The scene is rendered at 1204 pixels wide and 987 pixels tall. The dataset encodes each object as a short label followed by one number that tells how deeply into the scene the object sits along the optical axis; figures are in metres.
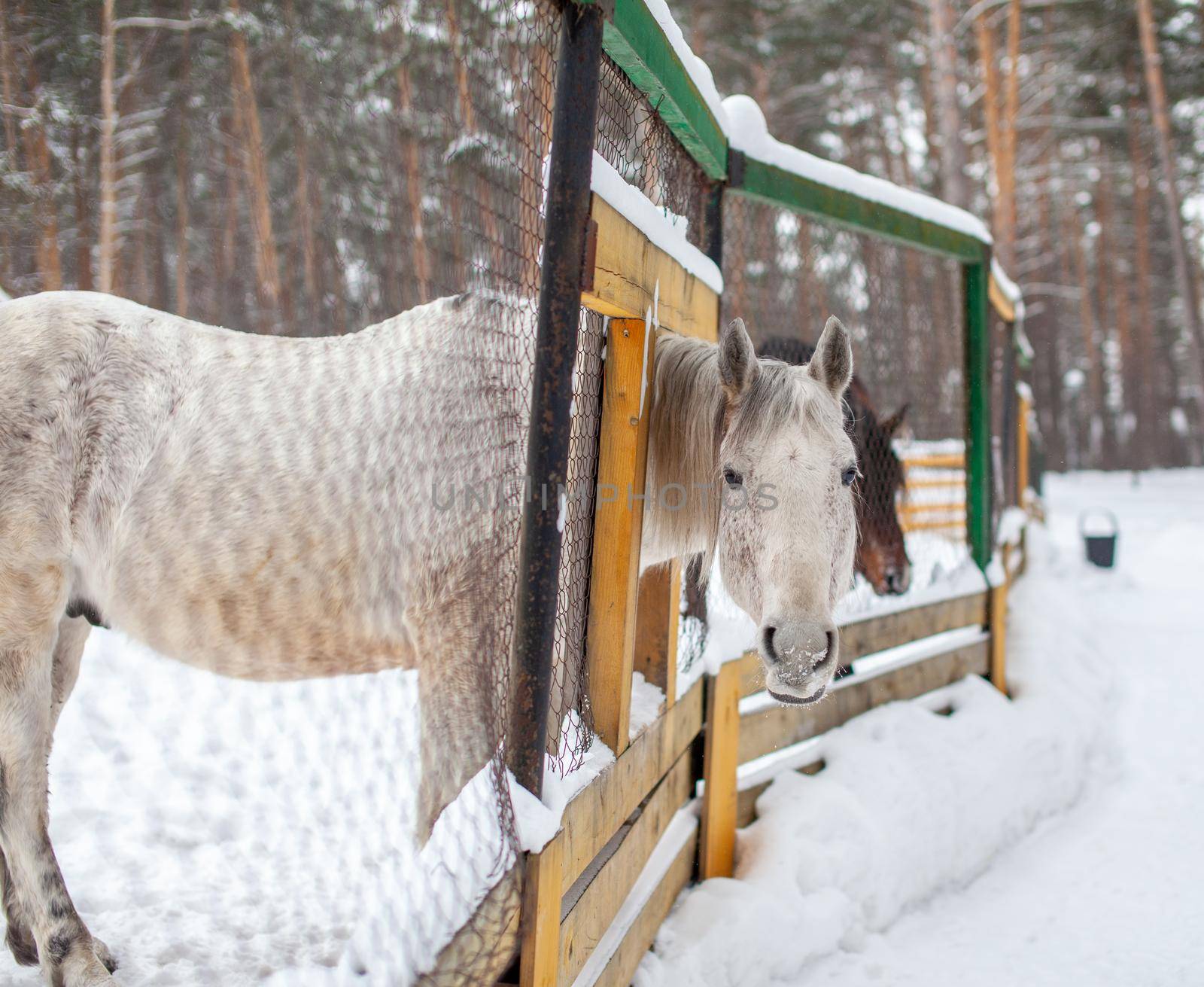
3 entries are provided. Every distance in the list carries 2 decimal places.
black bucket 8.84
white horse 2.07
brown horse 3.92
